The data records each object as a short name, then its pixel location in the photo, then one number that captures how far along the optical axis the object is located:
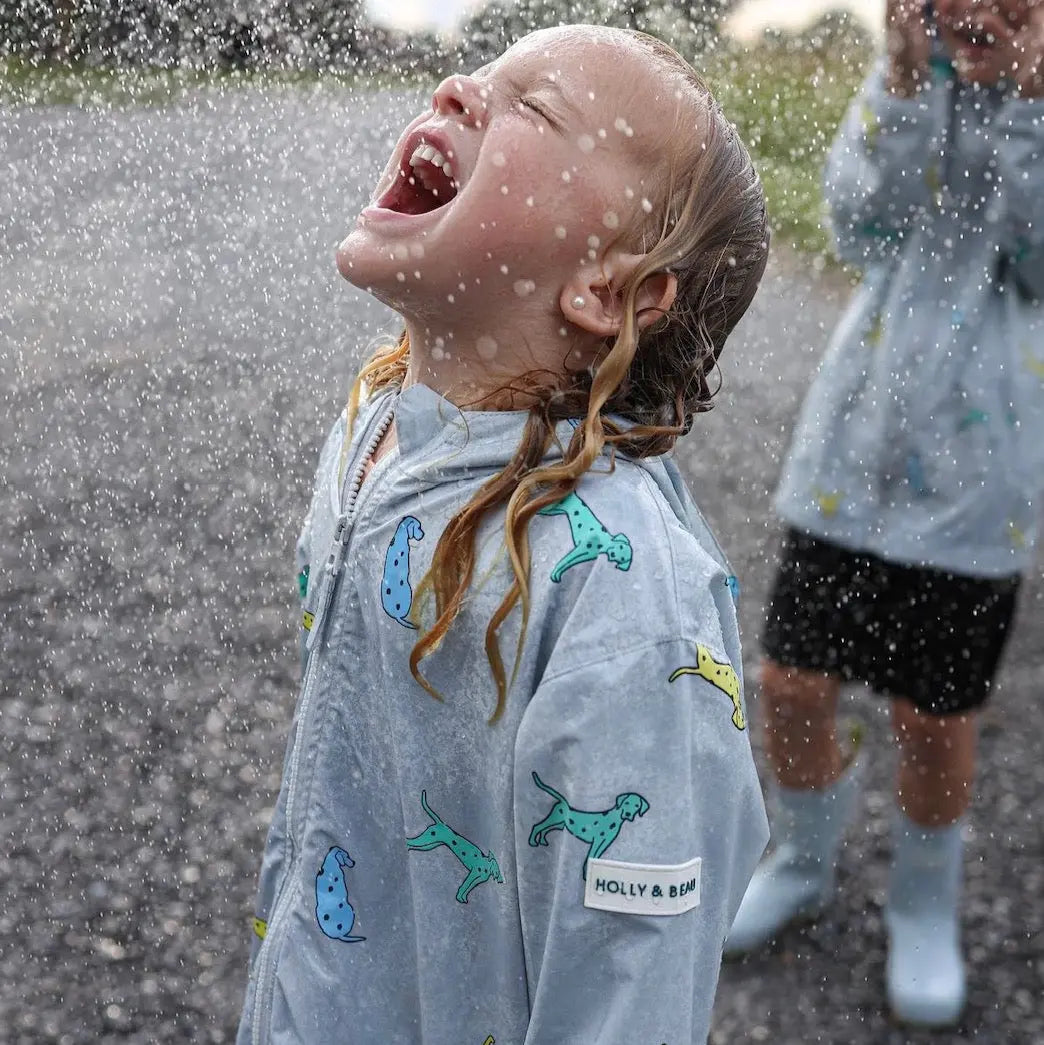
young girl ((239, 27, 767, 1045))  0.78
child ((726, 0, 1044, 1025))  1.49
